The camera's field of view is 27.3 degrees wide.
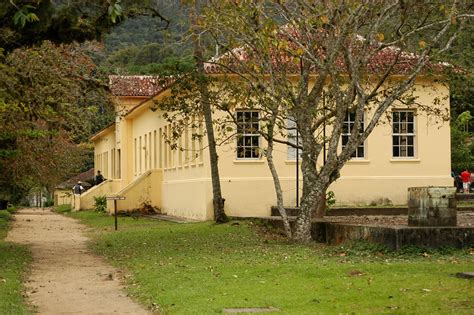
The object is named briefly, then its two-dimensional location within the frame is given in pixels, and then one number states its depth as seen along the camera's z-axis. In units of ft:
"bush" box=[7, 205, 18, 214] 175.21
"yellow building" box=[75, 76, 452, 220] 104.37
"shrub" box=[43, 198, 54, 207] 253.03
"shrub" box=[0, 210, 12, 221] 133.63
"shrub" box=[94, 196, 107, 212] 152.05
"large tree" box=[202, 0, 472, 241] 61.11
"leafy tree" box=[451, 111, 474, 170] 158.76
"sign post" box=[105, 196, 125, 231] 92.02
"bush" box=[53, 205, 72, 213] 178.50
